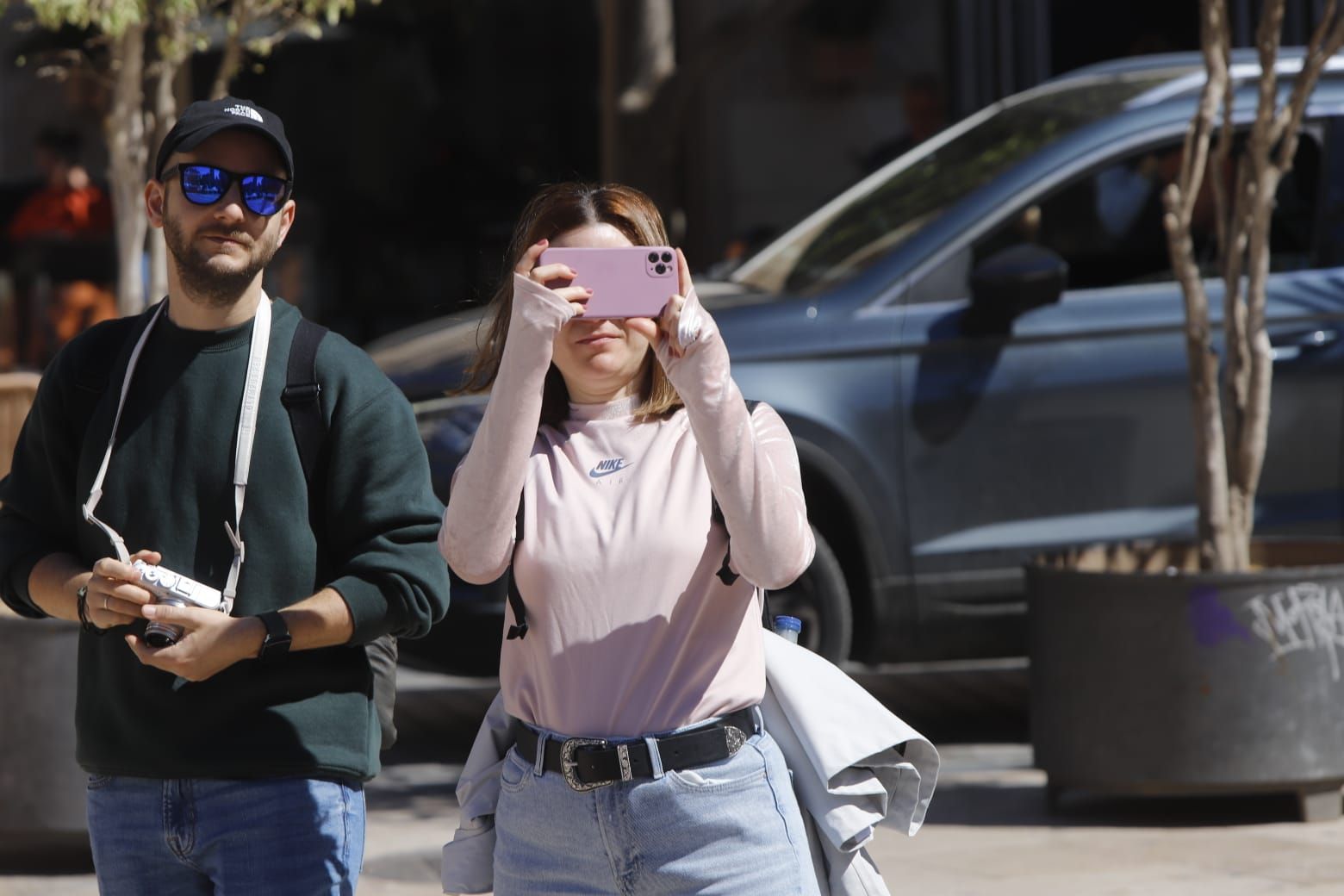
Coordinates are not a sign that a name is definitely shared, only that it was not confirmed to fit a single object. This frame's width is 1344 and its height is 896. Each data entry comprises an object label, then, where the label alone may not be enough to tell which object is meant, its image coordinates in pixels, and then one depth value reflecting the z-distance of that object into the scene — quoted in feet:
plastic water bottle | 20.30
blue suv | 43.73
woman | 17.31
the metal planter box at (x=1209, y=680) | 37.55
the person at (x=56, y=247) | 80.12
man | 18.85
